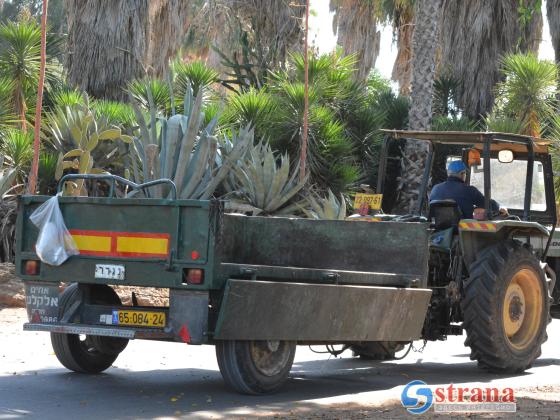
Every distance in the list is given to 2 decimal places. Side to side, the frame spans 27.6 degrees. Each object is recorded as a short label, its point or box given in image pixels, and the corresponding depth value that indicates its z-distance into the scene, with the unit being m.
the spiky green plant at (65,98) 18.77
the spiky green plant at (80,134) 15.81
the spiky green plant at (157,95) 19.98
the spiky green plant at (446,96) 26.12
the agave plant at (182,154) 14.47
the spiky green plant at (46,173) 16.91
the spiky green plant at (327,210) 15.85
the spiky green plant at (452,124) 22.39
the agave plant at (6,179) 16.06
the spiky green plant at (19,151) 17.27
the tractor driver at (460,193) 10.76
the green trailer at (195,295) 8.05
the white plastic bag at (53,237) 8.53
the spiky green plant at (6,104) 18.42
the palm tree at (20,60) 20.08
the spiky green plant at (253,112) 19.69
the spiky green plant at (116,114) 18.24
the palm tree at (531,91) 23.05
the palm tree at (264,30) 25.52
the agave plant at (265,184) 16.39
